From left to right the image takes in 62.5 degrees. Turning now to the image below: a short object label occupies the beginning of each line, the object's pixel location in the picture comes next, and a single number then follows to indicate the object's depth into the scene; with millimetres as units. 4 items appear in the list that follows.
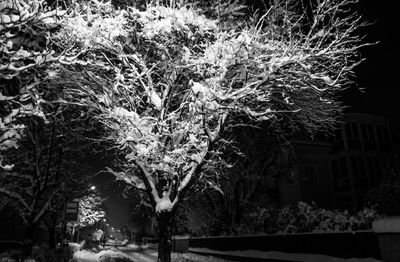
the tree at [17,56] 7205
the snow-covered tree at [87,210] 42812
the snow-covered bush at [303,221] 11297
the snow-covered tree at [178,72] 10664
